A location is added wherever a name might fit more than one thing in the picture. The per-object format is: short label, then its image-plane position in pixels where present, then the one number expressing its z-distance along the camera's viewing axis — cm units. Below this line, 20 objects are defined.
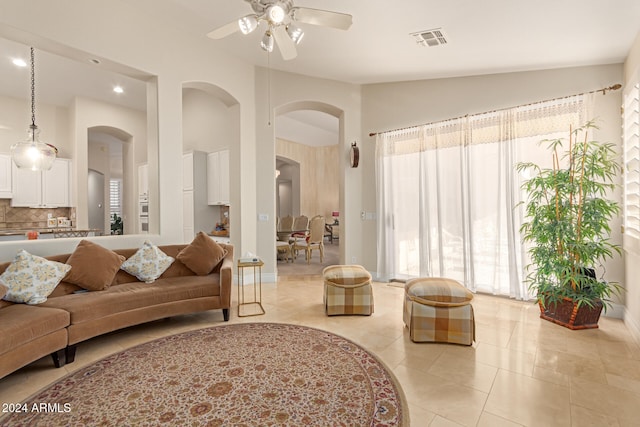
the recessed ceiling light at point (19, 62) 475
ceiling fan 245
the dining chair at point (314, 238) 708
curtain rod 338
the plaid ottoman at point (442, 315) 274
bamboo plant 312
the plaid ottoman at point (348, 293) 351
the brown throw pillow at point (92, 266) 293
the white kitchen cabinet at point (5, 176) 587
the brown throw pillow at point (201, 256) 357
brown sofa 218
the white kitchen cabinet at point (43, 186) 610
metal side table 362
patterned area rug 181
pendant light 442
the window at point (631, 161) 286
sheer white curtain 390
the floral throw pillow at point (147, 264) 330
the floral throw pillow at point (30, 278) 255
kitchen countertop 525
